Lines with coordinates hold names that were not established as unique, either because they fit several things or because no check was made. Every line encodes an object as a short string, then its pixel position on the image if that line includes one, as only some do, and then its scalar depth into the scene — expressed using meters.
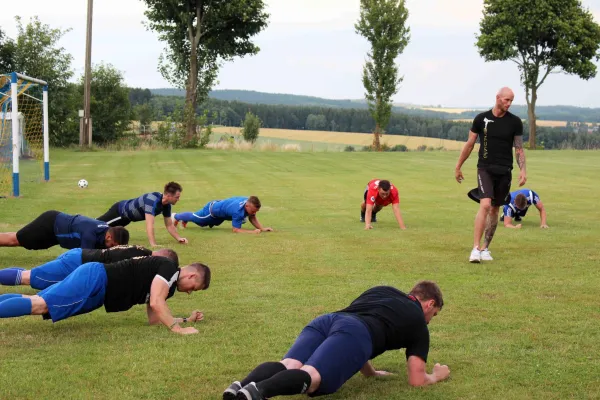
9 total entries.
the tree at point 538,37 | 49.12
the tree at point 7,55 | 47.12
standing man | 11.04
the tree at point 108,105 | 54.53
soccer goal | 20.27
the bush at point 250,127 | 56.53
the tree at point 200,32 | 48.16
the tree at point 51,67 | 47.25
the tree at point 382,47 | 52.41
